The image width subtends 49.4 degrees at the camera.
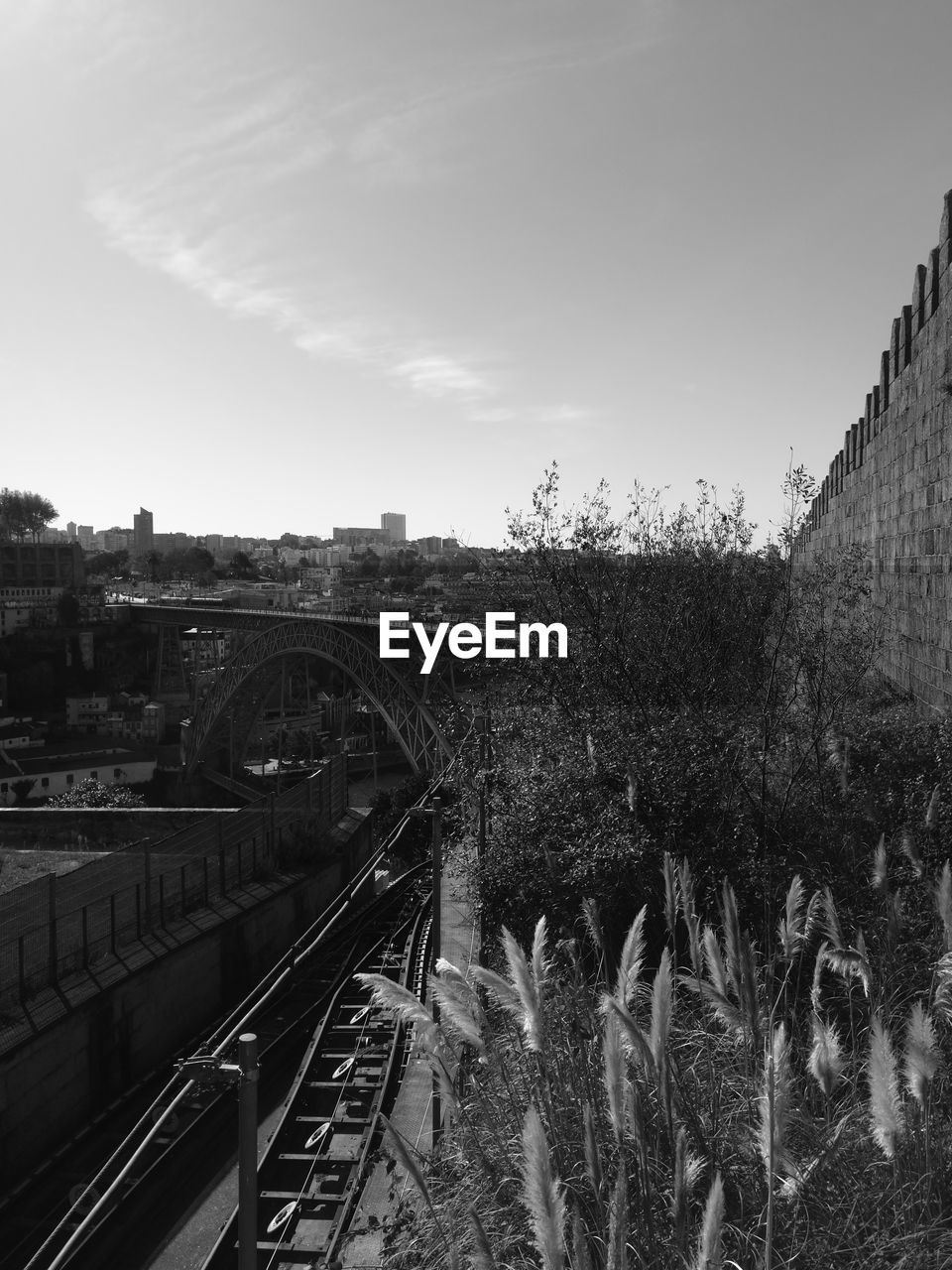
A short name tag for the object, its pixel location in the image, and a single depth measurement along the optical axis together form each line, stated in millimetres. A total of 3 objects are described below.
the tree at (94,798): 26750
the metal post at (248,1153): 2799
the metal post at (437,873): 7500
